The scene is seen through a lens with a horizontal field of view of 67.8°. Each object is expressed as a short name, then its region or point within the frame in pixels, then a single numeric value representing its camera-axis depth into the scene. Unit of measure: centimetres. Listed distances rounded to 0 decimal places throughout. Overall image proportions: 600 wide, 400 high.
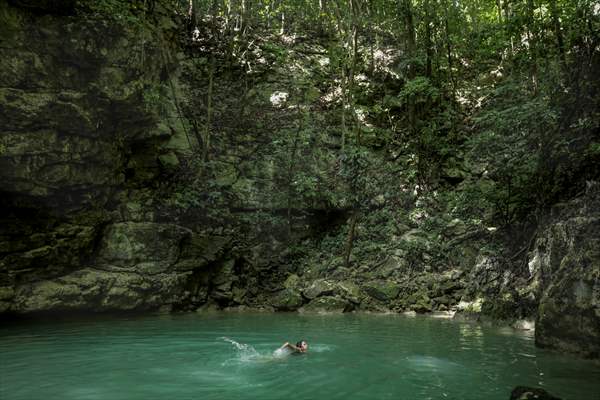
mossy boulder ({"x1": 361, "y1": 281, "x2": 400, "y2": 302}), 1427
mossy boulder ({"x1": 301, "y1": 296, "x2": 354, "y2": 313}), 1413
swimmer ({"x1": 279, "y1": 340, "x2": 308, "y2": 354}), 811
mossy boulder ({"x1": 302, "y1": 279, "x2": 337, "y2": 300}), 1462
